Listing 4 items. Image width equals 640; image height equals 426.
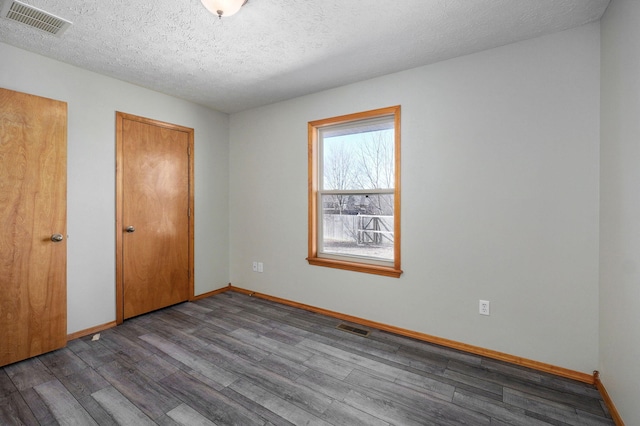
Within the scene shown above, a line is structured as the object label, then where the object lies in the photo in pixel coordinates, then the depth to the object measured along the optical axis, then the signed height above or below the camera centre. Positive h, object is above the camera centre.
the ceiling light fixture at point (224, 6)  1.71 +1.27
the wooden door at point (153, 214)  3.06 -0.04
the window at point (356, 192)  2.95 +0.22
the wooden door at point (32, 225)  2.23 -0.12
